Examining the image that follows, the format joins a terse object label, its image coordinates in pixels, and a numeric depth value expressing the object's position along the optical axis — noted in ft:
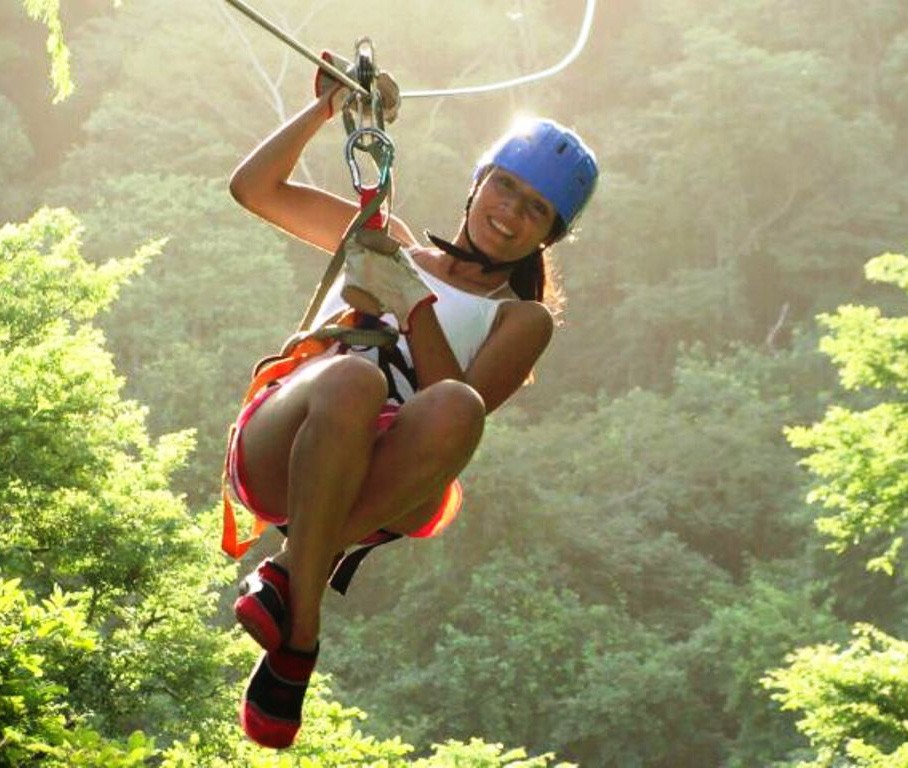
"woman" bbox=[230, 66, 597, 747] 14.64
